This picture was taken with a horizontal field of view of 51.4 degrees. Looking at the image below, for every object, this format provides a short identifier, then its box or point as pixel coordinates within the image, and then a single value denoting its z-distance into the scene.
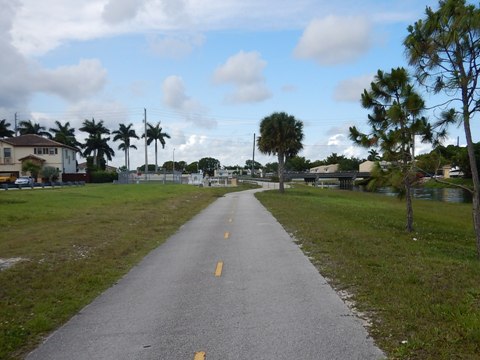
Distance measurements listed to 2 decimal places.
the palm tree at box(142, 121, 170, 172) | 104.44
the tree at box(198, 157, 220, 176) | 174.90
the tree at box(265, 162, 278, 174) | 191.50
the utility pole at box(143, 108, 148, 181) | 74.96
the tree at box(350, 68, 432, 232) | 16.44
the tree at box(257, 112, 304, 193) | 53.47
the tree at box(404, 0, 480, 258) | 11.95
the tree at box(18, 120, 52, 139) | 108.06
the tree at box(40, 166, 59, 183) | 74.44
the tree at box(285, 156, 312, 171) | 180.55
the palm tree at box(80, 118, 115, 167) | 106.44
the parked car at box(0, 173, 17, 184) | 66.38
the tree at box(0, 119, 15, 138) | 100.69
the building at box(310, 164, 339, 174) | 186.38
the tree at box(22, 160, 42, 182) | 72.06
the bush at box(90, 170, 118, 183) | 89.00
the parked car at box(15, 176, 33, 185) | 57.60
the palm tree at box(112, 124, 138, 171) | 109.38
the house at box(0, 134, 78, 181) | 78.94
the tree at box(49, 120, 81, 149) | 105.75
